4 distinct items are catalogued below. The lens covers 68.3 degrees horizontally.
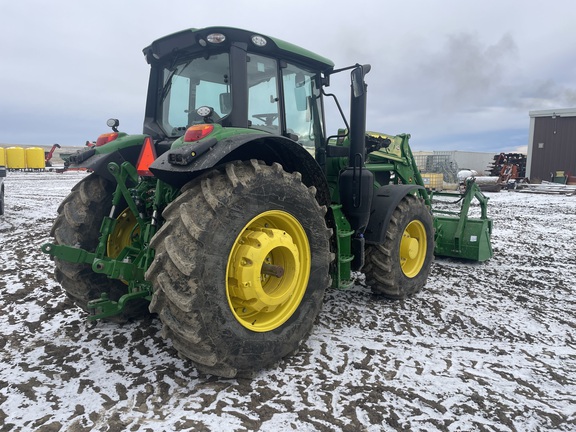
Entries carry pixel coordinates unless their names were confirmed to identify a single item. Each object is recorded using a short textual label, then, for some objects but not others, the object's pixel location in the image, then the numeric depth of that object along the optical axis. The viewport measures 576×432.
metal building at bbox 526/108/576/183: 26.34
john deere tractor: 2.54
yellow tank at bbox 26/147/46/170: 27.58
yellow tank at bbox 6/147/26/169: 26.78
